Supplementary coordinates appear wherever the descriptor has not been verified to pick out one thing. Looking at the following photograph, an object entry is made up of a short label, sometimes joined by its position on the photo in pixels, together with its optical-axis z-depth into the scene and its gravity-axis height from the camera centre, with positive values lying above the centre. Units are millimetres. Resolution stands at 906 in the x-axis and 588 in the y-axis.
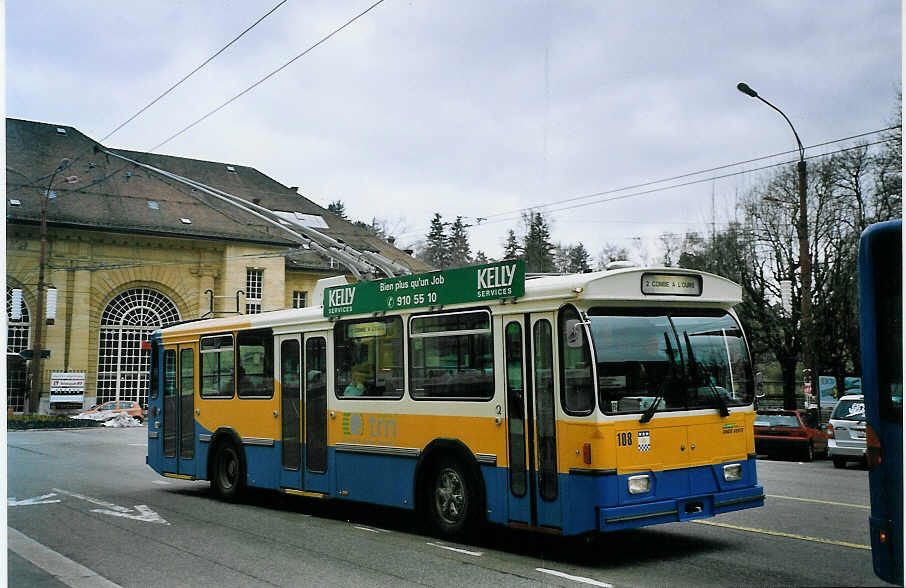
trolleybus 7258 -92
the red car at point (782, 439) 17859 -1108
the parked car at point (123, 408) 28062 -418
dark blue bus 5191 +6
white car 13355 -928
